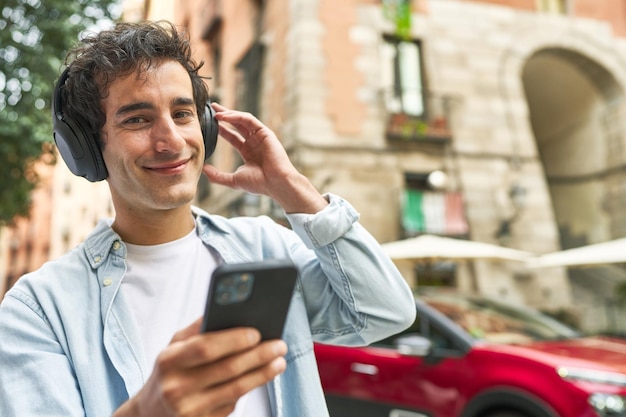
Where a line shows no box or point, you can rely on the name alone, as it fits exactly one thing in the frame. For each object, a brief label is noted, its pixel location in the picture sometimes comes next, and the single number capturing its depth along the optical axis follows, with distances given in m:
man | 1.11
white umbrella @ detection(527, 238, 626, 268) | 8.41
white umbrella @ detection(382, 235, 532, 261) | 8.62
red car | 3.46
